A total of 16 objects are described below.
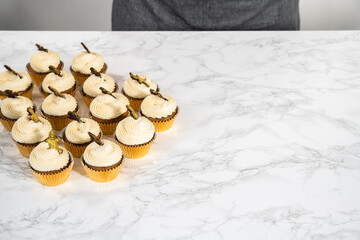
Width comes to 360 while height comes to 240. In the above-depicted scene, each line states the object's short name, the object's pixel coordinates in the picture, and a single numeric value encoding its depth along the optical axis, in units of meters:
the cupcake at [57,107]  1.54
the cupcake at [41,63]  1.74
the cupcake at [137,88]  1.64
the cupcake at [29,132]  1.42
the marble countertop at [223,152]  1.28
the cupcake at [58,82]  1.64
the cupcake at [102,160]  1.35
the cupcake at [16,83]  1.64
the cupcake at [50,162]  1.33
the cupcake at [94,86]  1.62
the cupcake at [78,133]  1.43
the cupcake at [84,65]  1.74
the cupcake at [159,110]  1.54
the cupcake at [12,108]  1.52
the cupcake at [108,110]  1.53
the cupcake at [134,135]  1.43
